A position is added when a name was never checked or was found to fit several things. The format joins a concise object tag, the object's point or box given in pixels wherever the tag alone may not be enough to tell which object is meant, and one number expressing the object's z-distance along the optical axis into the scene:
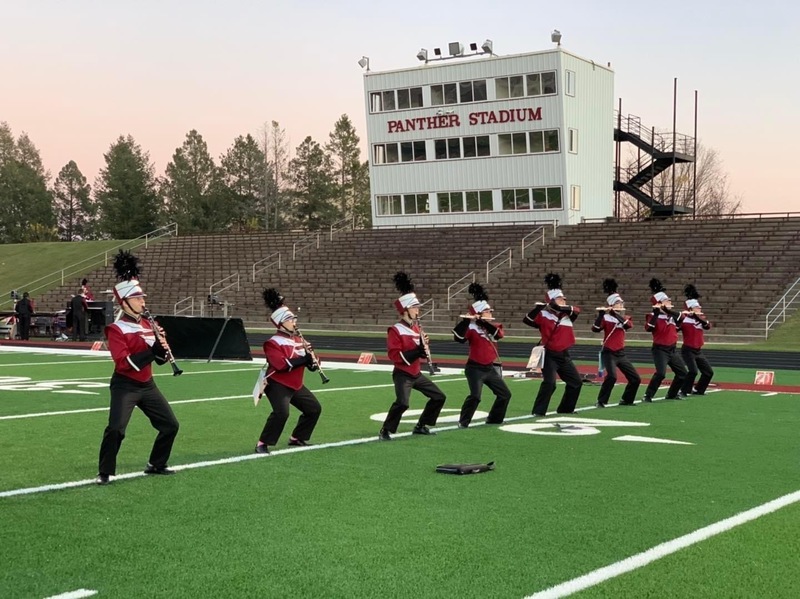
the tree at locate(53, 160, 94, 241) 105.31
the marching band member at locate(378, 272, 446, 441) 11.05
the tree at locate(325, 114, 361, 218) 90.69
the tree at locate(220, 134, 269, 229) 91.62
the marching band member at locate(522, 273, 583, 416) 13.68
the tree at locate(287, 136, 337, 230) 88.69
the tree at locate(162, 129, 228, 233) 90.19
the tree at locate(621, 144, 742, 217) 74.56
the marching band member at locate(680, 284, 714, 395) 16.55
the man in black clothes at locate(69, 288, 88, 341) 31.33
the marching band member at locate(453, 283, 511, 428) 12.12
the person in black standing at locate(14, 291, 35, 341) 32.31
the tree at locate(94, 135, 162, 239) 91.62
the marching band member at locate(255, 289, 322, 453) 9.99
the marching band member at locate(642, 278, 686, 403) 15.98
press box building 47.12
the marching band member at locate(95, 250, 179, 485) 8.35
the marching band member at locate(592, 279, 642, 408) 14.87
